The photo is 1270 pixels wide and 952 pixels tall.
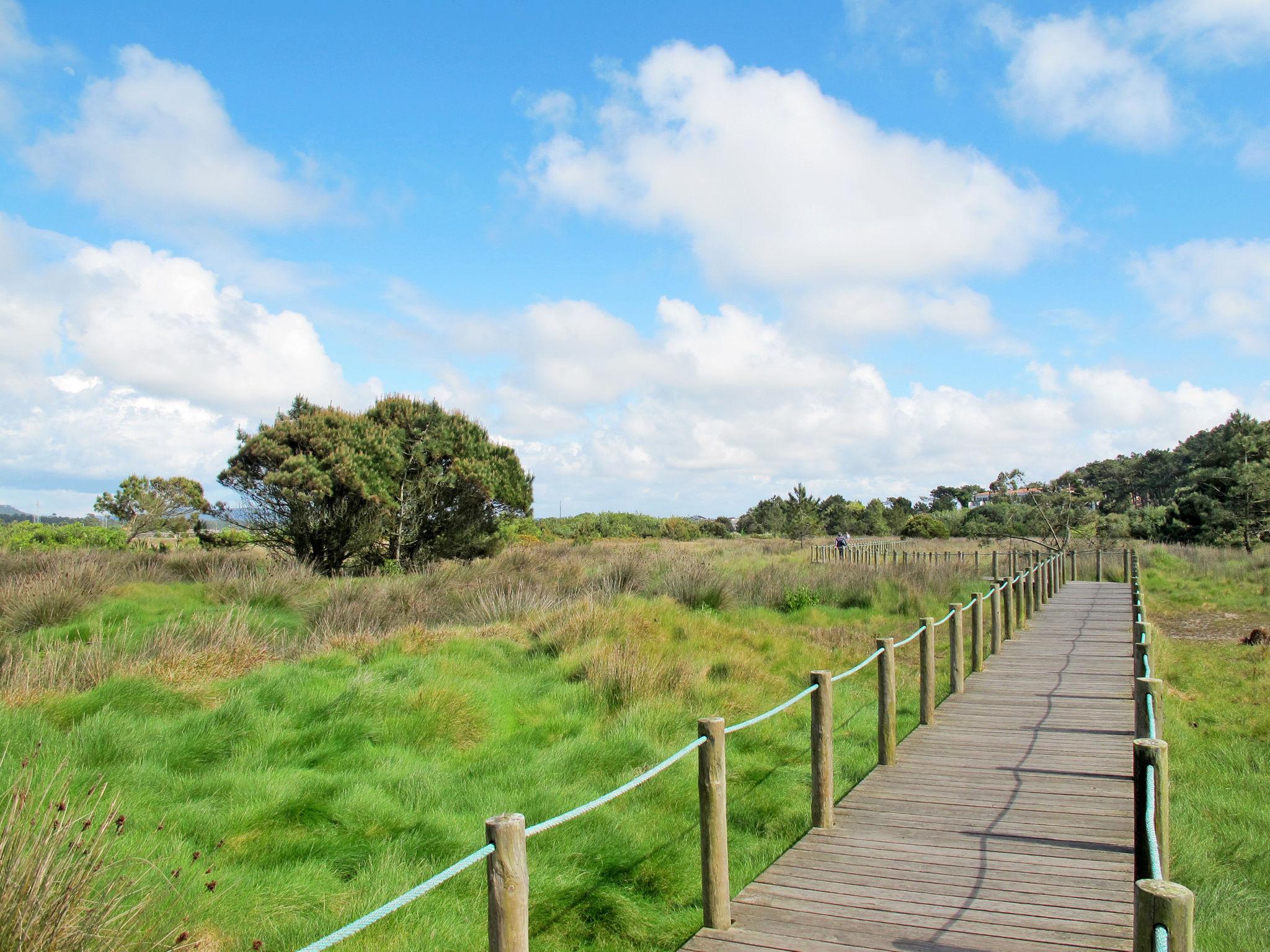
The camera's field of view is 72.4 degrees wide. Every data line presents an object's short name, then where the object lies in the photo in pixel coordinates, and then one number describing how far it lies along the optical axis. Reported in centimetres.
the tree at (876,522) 6675
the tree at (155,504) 3738
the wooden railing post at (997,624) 1281
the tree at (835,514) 6875
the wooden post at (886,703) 720
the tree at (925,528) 5666
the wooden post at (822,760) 577
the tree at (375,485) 2023
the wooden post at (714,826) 427
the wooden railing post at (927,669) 834
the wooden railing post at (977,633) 1095
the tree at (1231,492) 4044
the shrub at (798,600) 1856
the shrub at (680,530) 5853
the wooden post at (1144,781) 399
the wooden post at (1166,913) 241
